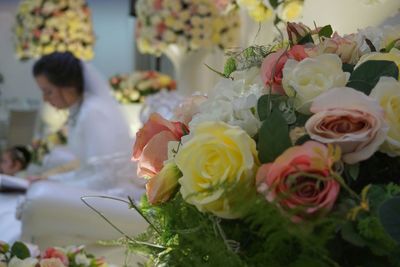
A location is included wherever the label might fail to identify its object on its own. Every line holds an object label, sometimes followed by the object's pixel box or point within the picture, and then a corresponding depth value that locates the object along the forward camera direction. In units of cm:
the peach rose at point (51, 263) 156
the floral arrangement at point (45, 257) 156
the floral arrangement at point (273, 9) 214
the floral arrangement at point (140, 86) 565
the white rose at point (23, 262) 154
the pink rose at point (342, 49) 115
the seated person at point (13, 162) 555
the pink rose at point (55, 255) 162
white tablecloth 300
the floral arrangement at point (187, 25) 414
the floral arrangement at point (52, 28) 562
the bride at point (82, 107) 438
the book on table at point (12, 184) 380
